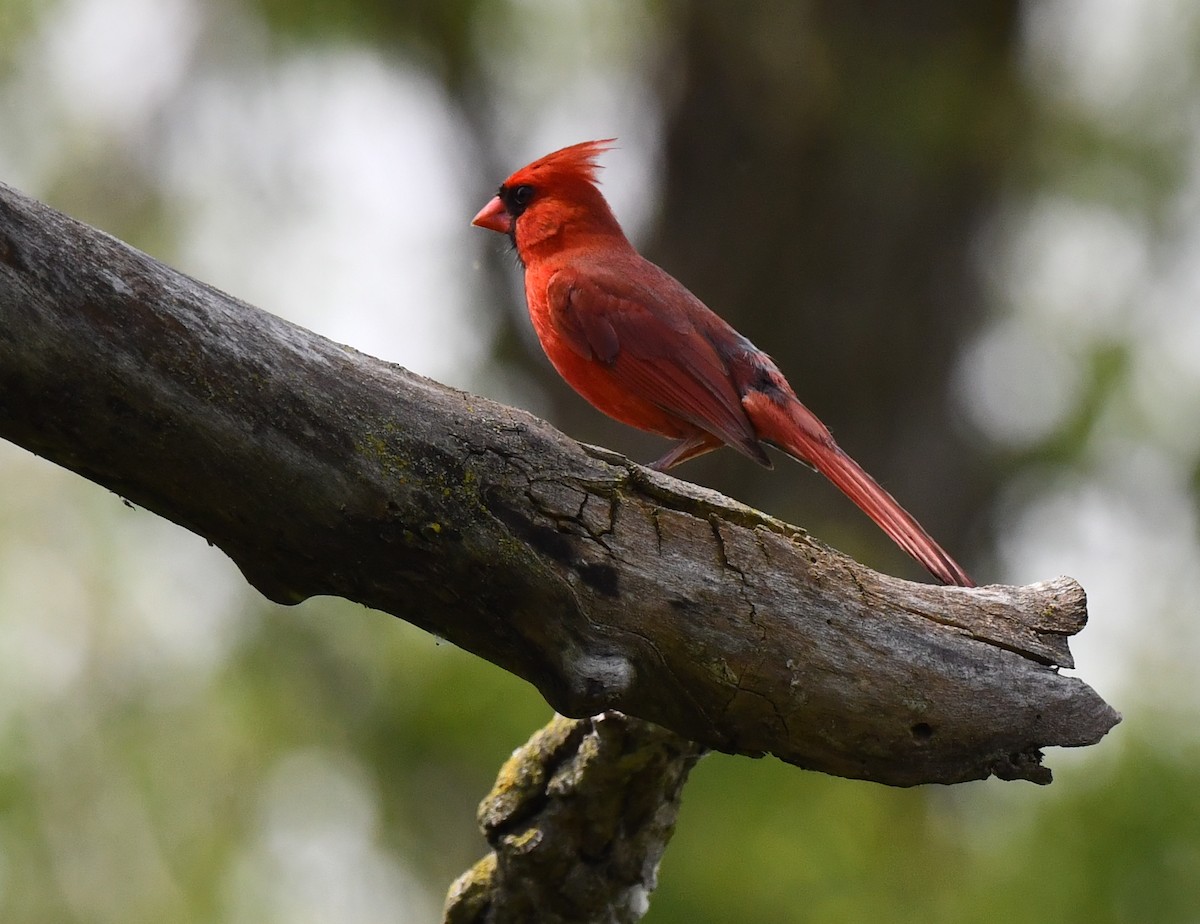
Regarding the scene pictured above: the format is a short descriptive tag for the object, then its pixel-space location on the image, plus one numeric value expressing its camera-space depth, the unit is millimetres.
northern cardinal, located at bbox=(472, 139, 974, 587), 6367
